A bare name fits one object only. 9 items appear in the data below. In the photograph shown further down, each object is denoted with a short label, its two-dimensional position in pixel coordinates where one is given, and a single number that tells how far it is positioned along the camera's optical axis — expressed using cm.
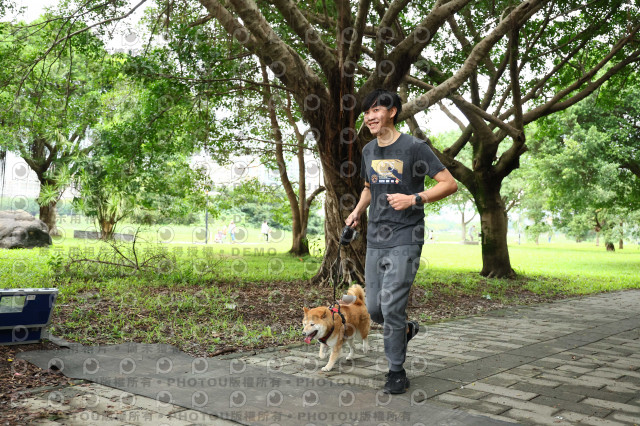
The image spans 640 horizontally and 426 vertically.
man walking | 428
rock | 2080
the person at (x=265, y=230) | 3812
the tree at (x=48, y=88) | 1016
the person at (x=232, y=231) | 3519
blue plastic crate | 530
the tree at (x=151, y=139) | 1162
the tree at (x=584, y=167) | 2273
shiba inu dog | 470
